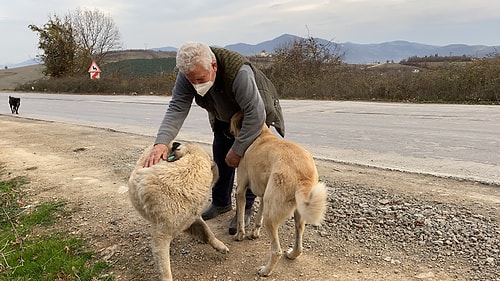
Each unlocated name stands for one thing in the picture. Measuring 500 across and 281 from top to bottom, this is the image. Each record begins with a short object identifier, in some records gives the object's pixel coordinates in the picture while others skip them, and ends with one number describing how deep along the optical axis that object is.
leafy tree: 39.72
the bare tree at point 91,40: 40.97
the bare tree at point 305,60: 24.14
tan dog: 3.09
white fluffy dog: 3.21
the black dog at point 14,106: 18.31
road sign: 33.25
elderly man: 3.54
